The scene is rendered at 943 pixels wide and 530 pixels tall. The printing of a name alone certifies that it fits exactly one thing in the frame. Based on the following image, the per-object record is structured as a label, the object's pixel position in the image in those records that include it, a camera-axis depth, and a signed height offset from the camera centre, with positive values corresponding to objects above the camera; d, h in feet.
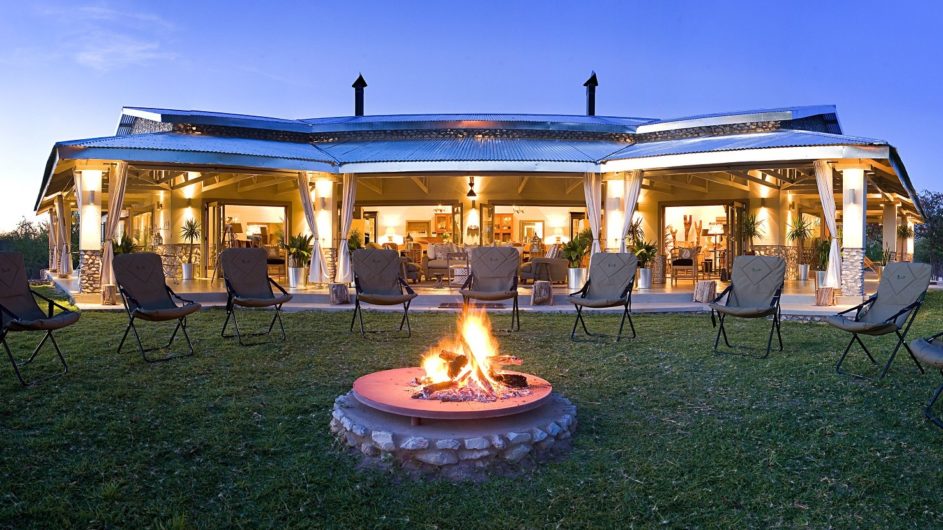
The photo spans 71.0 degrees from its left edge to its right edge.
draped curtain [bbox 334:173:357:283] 42.14 +1.87
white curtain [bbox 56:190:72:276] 61.52 +0.73
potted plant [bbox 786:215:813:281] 51.13 +1.26
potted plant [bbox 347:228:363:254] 43.14 +0.63
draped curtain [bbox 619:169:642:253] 41.47 +3.68
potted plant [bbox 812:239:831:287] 39.24 -0.56
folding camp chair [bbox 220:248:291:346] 23.82 -0.97
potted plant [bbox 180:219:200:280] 53.01 +1.58
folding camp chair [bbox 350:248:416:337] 26.32 -0.82
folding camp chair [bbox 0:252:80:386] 17.12 -1.46
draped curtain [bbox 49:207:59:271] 74.05 +1.35
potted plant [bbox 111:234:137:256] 37.91 +0.33
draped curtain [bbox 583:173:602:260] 42.42 +3.26
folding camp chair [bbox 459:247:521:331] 26.96 -0.62
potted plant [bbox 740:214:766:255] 51.55 +1.94
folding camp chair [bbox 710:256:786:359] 21.36 -1.16
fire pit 11.30 -3.16
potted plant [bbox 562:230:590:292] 39.58 -0.45
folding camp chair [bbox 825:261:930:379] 17.48 -1.43
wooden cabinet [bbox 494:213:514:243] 61.82 +2.41
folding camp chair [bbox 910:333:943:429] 12.96 -2.10
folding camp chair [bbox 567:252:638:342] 24.52 -0.96
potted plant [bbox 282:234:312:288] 41.09 -0.40
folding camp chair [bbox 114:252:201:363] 19.80 -1.26
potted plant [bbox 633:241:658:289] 39.37 -0.43
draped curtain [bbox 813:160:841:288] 36.24 +2.26
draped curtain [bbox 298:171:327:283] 42.04 +0.82
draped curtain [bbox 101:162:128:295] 37.29 +2.89
